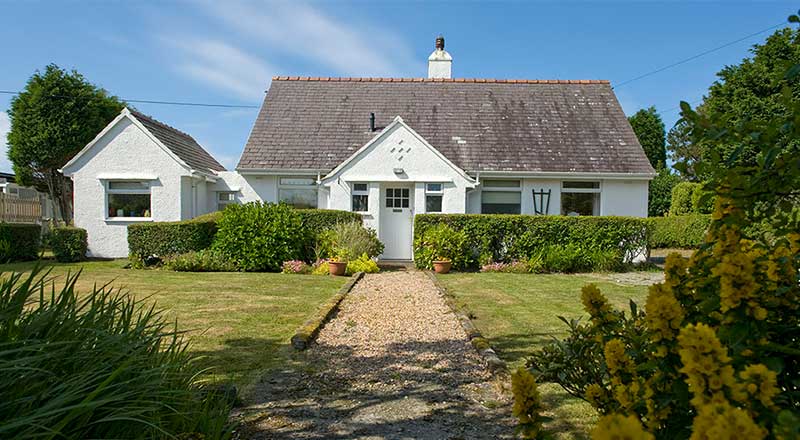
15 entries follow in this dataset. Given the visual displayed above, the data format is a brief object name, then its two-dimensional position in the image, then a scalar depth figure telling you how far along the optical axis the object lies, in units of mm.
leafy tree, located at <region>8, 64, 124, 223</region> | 23734
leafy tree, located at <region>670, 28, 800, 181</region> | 19078
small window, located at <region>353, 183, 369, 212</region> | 16078
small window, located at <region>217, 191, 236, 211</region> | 18266
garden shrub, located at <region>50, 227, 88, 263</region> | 14873
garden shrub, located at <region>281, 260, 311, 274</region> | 13125
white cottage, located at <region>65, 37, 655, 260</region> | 15891
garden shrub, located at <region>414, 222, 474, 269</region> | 13867
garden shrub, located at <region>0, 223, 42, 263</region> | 14469
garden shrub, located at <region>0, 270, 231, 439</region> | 2262
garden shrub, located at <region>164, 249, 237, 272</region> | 13219
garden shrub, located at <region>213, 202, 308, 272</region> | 13375
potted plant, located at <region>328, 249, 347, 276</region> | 12703
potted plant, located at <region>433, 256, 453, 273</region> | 13469
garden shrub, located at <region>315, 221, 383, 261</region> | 13742
